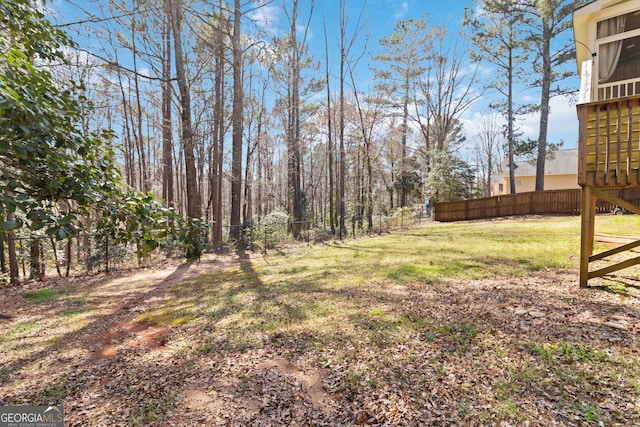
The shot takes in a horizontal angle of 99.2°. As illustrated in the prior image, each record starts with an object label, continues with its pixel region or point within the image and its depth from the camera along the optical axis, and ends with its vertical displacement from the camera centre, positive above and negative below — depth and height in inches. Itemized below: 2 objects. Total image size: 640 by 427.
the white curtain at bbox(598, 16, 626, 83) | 208.1 +110.5
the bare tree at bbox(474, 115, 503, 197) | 1145.5 +188.5
